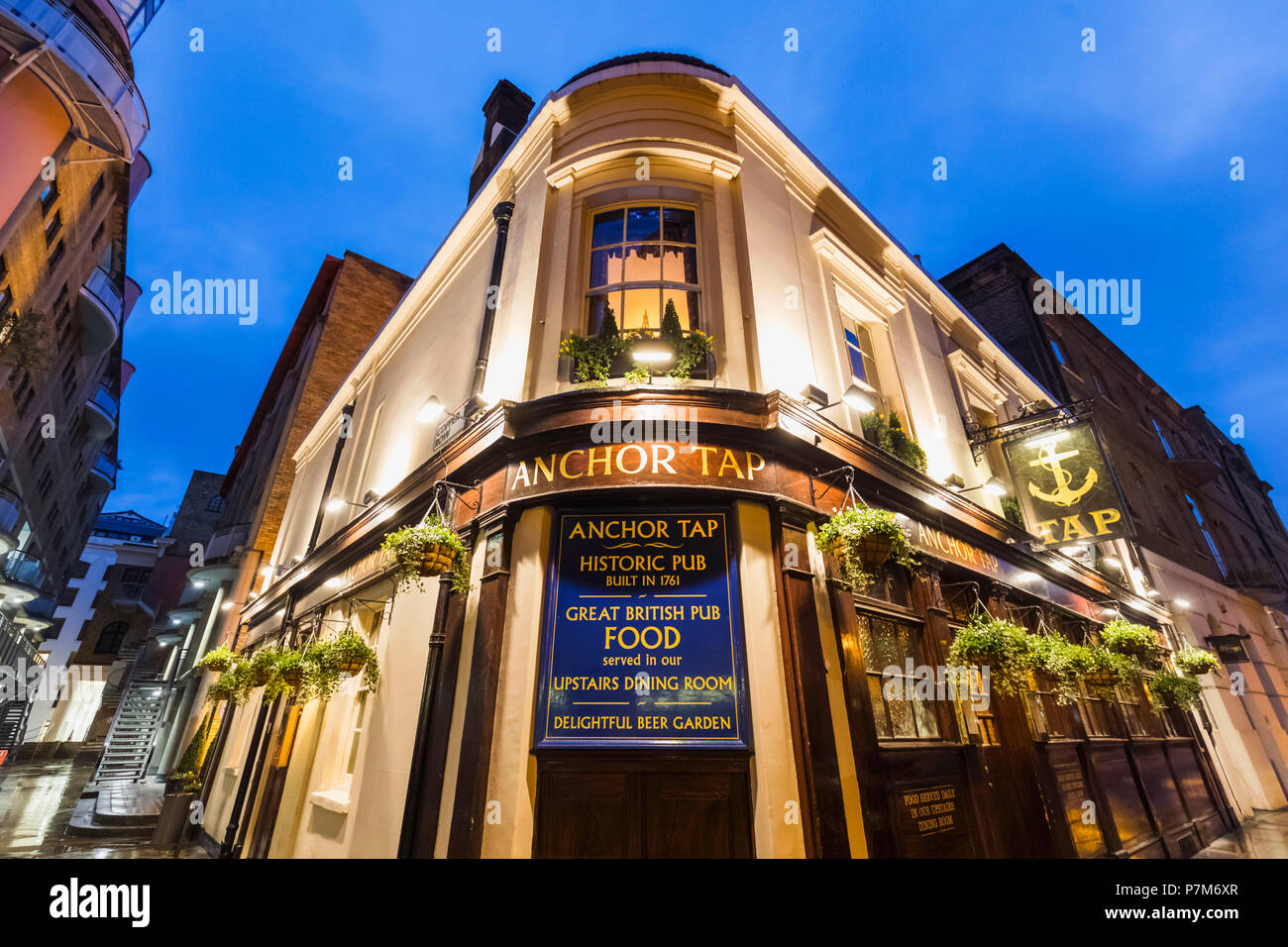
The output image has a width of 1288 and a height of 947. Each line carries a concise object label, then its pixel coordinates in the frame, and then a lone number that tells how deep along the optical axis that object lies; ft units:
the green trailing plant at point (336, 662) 22.65
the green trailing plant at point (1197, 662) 37.10
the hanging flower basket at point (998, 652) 20.48
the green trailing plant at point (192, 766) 38.75
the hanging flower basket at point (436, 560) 17.53
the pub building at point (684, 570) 15.21
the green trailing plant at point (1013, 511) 33.35
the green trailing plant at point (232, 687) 28.68
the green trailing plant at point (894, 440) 26.12
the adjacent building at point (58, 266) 44.39
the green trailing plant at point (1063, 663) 22.29
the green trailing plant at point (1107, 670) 25.32
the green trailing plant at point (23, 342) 56.85
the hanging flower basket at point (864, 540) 17.01
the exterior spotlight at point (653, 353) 20.86
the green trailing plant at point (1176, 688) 35.53
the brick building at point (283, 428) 58.90
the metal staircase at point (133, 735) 57.52
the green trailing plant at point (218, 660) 32.78
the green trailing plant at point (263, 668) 25.98
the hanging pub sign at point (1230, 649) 50.08
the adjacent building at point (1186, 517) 49.55
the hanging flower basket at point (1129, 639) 28.32
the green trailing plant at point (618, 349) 20.74
